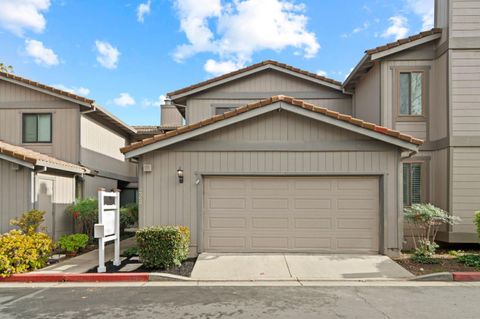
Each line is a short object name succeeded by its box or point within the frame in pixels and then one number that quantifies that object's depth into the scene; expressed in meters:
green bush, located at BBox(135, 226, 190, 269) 7.79
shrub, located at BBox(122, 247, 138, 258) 9.26
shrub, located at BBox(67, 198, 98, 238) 11.14
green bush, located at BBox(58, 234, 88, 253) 9.45
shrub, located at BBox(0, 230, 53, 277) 7.40
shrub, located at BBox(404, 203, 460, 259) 8.73
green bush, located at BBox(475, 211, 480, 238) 8.53
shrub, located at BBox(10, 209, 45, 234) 8.84
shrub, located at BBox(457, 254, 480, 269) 7.98
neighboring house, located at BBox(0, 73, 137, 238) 9.91
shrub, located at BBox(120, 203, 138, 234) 12.49
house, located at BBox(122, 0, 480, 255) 8.91
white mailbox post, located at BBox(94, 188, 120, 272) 7.86
